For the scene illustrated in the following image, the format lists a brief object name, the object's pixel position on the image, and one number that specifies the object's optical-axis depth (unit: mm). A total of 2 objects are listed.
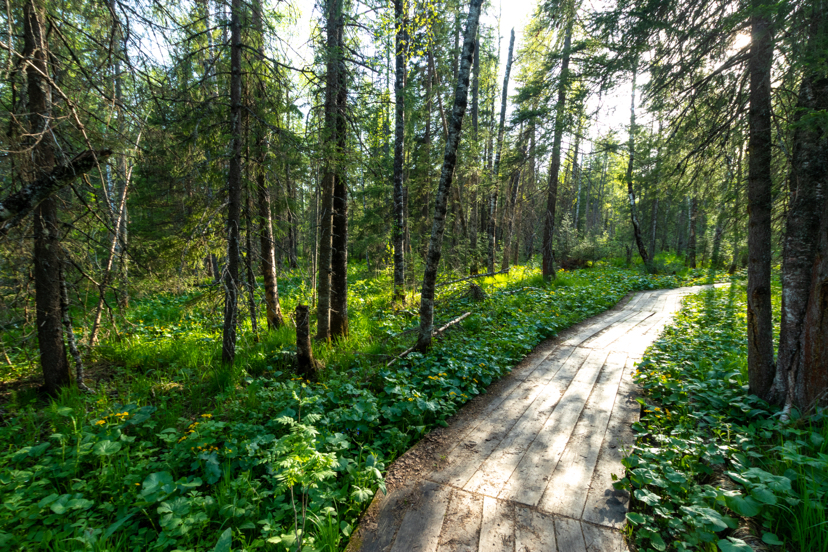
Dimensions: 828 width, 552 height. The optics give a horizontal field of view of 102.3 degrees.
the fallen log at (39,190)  2119
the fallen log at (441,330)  5356
